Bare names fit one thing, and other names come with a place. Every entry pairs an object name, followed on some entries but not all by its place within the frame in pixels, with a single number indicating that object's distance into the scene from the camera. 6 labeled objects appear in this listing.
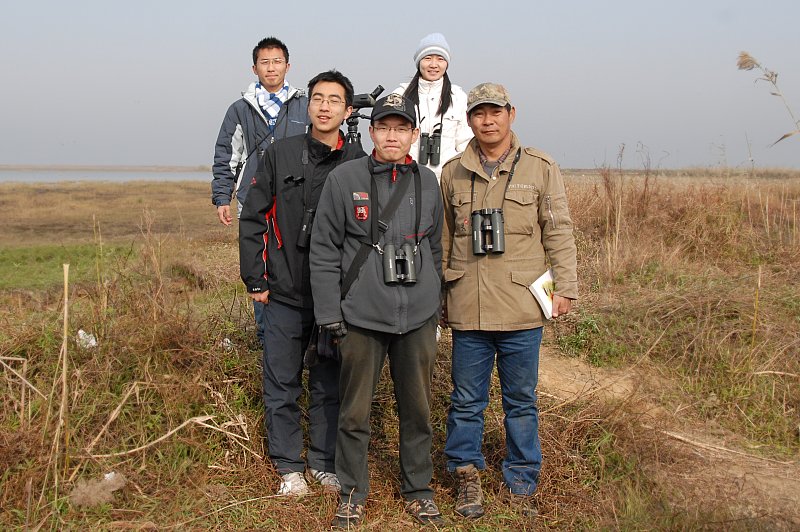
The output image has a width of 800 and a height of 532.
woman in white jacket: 4.34
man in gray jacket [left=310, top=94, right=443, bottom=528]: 3.05
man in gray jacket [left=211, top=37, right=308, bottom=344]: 4.52
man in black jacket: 3.37
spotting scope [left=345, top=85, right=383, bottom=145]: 3.73
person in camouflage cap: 3.27
